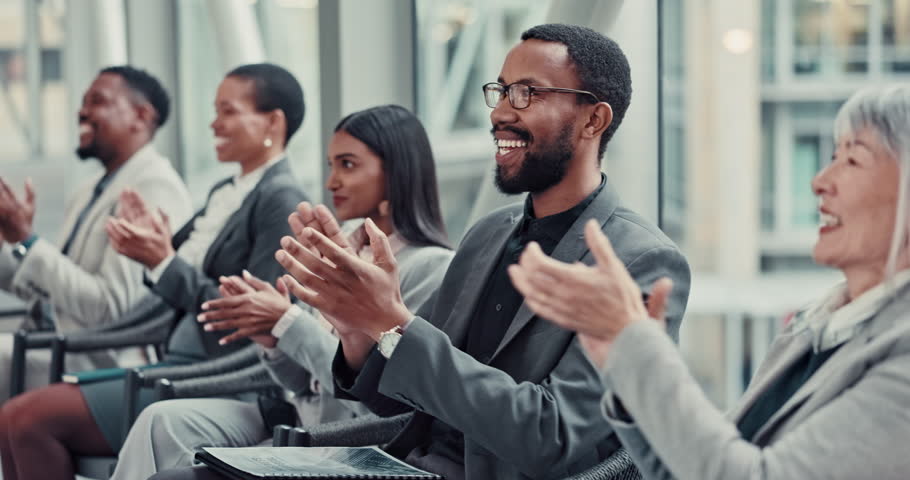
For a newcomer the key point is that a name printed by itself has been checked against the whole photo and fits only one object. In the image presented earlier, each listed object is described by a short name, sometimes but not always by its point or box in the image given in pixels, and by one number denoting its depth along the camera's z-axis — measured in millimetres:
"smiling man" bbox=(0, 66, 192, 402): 3919
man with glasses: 2509
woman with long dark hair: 3042
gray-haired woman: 2185
